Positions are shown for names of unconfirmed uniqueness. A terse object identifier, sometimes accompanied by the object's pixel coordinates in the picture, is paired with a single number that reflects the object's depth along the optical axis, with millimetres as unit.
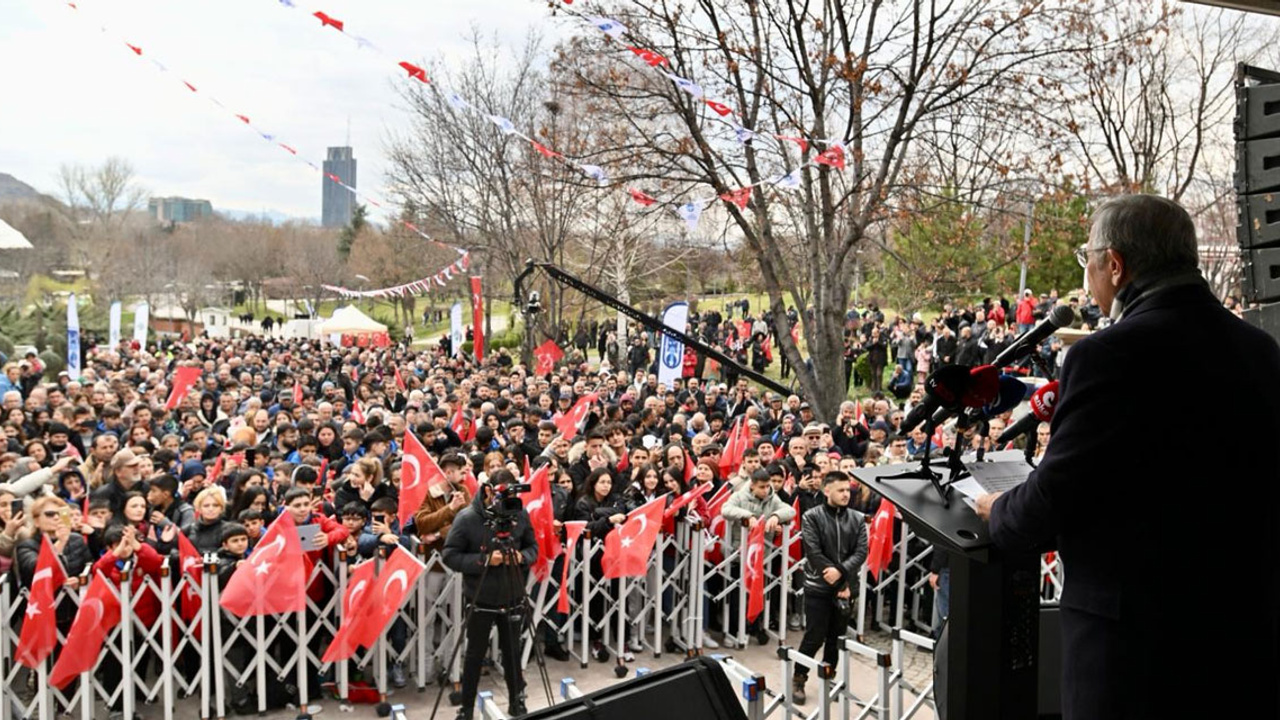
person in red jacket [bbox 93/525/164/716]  7641
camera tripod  7219
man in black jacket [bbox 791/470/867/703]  8125
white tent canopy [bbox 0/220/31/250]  24989
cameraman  7266
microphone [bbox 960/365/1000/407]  2900
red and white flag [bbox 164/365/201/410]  18875
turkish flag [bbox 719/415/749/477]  12969
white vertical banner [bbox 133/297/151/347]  34031
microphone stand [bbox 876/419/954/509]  2958
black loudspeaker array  6320
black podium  2844
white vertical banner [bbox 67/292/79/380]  23925
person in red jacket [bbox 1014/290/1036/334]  24312
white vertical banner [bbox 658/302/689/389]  19453
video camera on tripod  7109
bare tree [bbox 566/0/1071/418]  18156
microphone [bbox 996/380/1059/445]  2803
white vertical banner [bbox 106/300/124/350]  31125
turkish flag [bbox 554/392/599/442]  14742
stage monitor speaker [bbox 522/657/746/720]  2932
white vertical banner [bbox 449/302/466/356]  32750
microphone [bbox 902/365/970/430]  2924
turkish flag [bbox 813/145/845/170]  14203
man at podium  2436
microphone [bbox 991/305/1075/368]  3047
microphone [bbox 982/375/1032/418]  3010
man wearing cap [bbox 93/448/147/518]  9461
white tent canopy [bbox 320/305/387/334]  38750
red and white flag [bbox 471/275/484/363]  29444
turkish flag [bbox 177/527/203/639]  7703
